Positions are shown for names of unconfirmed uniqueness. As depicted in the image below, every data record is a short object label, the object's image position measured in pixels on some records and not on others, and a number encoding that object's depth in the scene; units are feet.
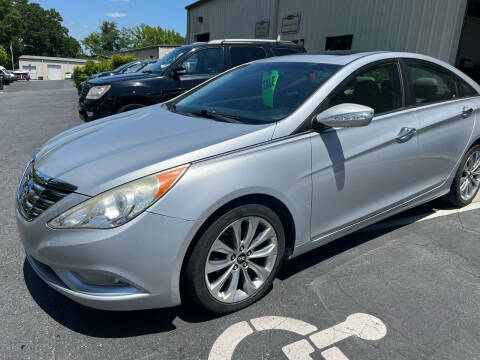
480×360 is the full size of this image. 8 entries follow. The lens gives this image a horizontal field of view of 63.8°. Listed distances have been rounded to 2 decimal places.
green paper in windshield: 9.53
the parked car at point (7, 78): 125.29
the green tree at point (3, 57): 225.15
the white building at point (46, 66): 240.32
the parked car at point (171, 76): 21.66
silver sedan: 6.54
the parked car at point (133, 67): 36.92
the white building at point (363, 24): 30.14
